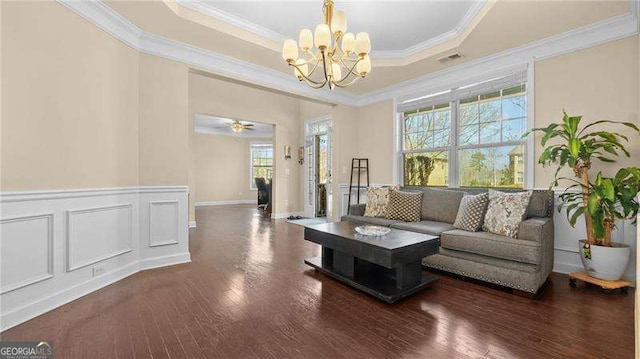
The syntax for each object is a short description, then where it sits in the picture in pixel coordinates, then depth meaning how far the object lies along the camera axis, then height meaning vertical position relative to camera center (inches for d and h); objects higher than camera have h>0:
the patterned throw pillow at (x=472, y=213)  121.6 -15.1
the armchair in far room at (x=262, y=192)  324.5 -17.6
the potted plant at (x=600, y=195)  96.2 -5.3
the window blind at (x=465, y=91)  139.8 +49.5
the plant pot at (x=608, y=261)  100.3 -29.2
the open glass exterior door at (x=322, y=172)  270.8 +5.4
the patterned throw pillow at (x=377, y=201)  163.2 -13.7
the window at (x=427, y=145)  172.2 +21.5
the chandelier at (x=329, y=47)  92.4 +45.3
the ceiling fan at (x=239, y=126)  320.2 +62.2
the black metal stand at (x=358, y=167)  216.8 +8.4
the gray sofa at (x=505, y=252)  96.9 -27.0
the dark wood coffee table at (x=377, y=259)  91.3 -28.3
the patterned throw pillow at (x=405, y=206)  151.8 -15.6
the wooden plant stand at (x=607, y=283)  98.5 -36.7
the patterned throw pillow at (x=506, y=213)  108.6 -13.6
